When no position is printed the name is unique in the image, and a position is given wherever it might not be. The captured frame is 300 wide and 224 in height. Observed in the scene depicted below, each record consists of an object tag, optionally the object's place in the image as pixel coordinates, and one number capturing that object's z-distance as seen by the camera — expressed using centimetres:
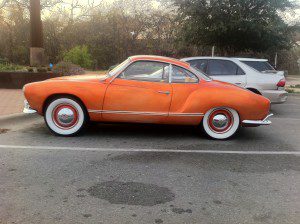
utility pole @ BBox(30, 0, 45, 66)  1005
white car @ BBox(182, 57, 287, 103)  727
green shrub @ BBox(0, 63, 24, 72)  962
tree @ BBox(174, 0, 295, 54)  1111
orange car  498
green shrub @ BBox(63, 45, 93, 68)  1455
